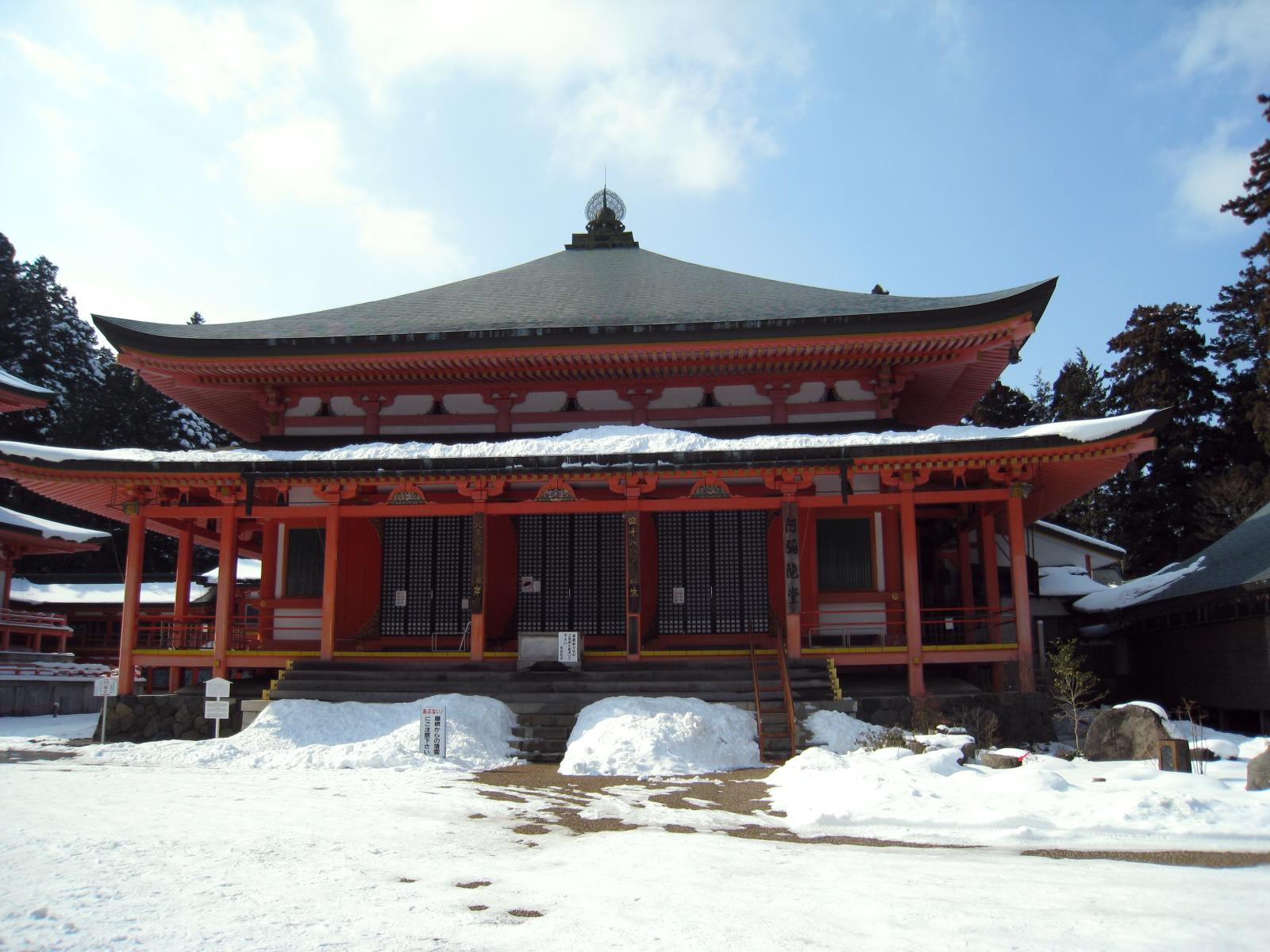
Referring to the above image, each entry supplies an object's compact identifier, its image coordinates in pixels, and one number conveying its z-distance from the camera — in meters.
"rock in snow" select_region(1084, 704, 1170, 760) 12.15
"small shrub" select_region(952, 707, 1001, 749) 14.68
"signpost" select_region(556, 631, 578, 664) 16.98
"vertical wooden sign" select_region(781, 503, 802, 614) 16.91
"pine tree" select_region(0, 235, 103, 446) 49.81
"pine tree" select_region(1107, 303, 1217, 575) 36.44
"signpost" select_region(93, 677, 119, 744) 16.19
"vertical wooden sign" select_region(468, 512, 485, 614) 17.55
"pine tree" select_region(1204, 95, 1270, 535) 30.02
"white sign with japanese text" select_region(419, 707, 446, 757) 14.01
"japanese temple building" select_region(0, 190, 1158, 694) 17.27
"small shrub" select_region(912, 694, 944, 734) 15.07
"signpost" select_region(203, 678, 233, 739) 15.64
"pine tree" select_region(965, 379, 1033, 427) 48.16
